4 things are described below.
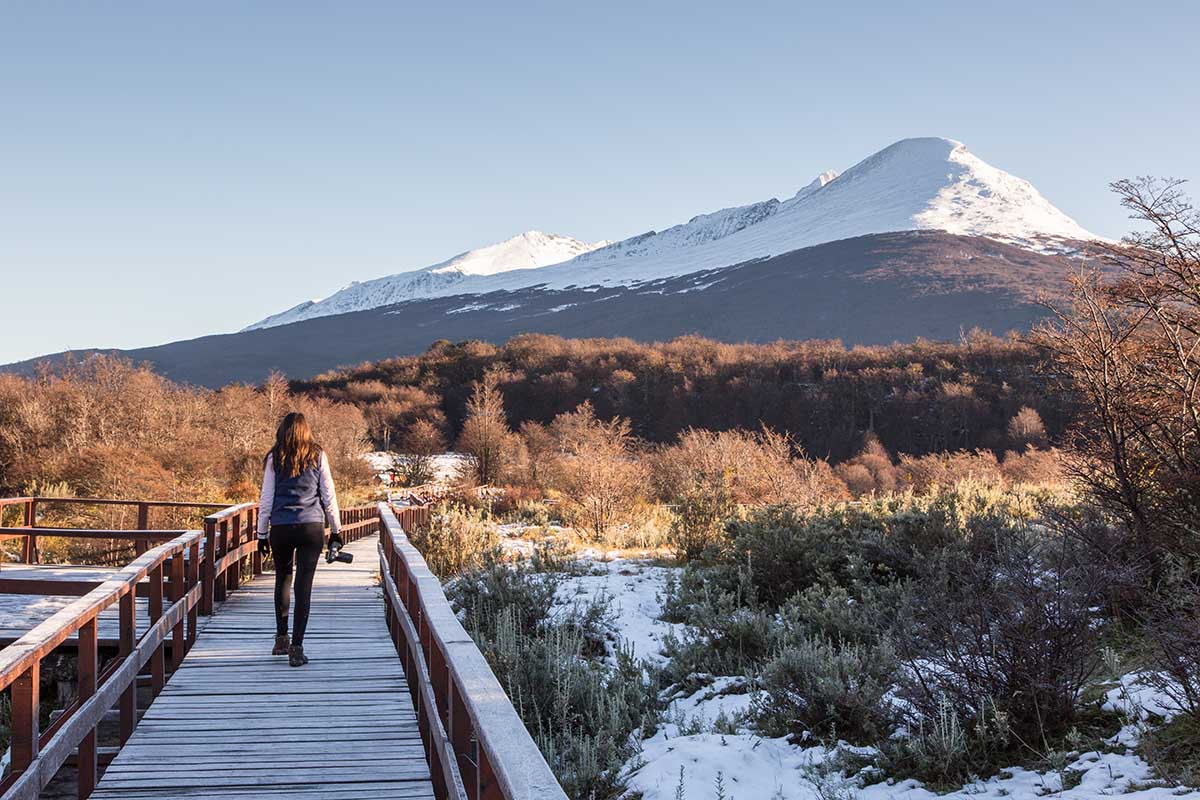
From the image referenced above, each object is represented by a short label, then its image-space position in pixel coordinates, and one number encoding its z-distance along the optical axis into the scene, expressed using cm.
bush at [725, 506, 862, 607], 924
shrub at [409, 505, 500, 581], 1085
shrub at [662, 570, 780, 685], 721
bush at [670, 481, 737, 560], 1195
